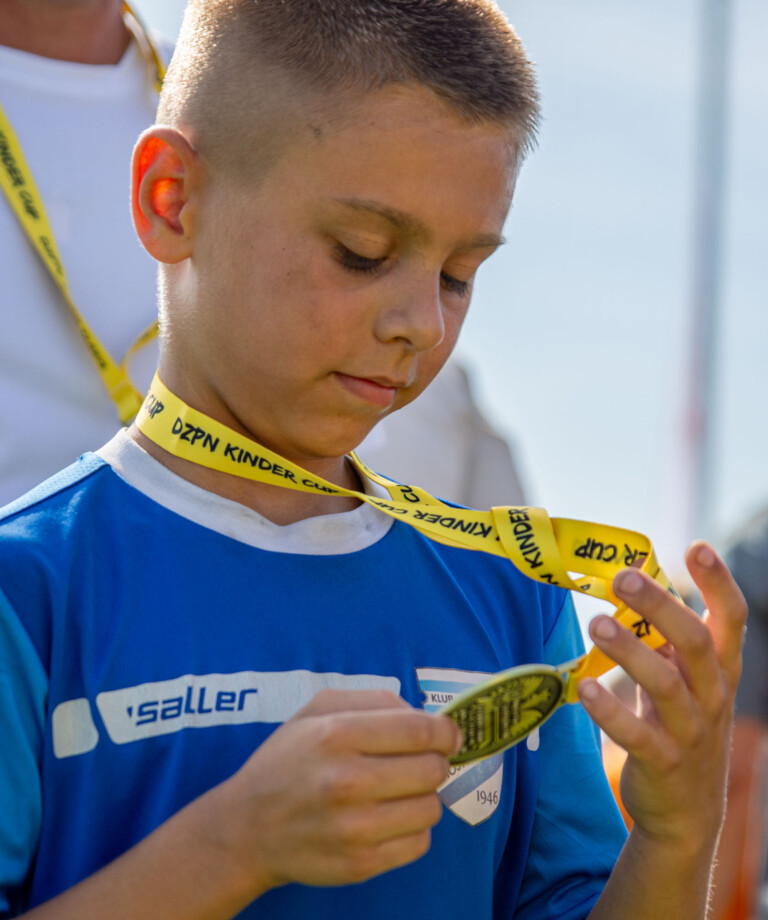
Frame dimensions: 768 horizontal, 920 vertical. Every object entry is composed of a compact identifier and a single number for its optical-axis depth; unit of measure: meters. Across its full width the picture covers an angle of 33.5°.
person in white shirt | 2.36
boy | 1.66
